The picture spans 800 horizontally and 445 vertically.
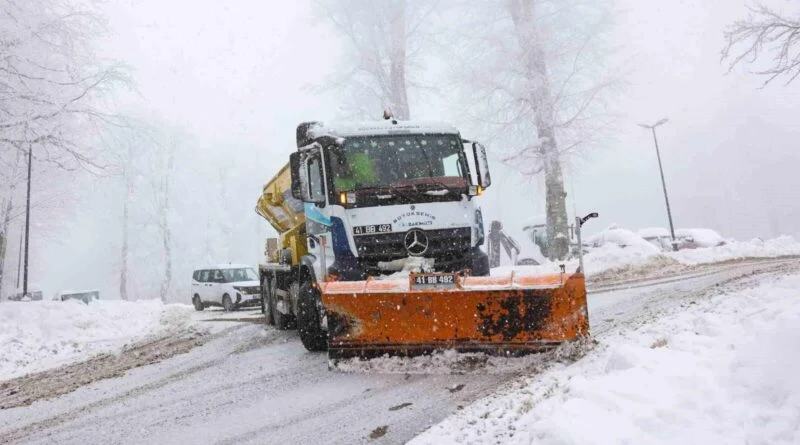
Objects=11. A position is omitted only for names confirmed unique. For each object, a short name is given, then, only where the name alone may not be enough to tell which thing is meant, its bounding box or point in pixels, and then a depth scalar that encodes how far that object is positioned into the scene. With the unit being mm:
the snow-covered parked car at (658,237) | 27250
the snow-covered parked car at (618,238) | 21797
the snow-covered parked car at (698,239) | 25703
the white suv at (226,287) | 18406
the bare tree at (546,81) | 16781
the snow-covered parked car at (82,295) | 28562
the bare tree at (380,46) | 19406
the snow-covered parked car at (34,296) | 28469
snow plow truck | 5684
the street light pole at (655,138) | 28859
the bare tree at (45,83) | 10914
